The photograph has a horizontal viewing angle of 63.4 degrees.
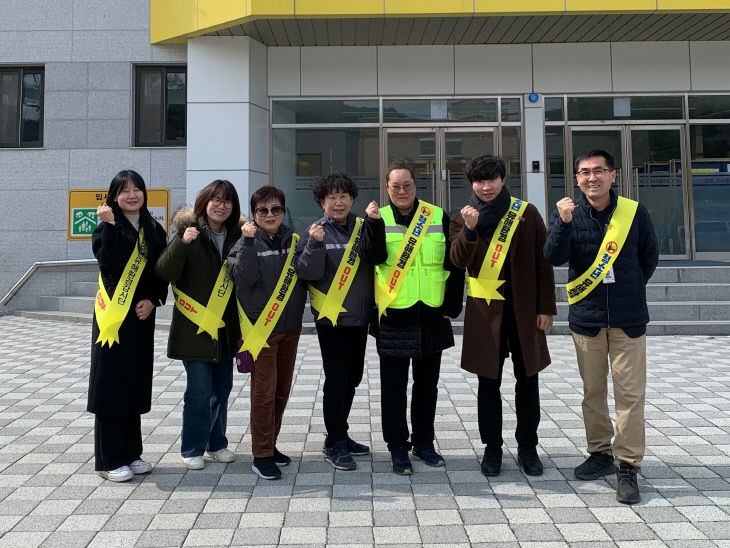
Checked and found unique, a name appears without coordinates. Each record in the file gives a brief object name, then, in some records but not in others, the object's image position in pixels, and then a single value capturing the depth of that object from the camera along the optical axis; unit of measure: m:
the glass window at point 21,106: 12.62
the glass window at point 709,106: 12.21
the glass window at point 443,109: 12.27
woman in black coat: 3.65
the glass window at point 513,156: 12.30
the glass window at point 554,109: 12.27
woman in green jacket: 3.80
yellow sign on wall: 12.33
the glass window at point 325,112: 12.30
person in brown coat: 3.67
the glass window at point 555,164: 12.31
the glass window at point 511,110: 12.24
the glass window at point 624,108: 12.23
